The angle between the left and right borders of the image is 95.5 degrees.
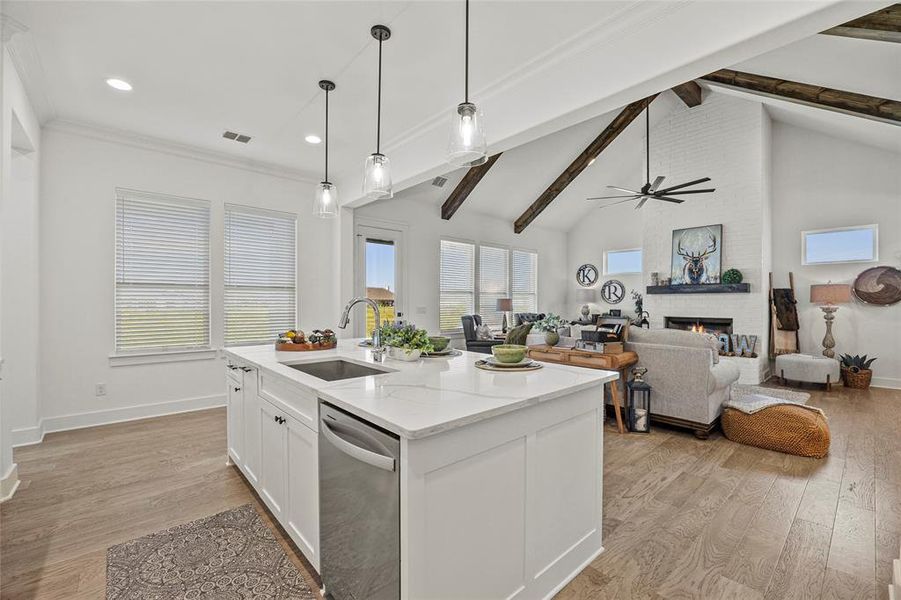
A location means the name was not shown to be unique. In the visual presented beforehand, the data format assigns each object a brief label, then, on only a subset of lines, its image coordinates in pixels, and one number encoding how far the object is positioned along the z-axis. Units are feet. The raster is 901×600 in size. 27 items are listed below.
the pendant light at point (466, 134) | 6.60
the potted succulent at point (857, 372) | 18.15
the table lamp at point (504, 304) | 27.12
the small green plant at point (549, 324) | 13.60
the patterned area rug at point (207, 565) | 5.76
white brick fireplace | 20.07
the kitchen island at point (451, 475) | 4.16
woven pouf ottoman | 10.32
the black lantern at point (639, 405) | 12.23
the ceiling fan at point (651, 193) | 18.56
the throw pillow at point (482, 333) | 23.34
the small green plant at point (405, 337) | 8.04
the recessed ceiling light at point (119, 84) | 10.45
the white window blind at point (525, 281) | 29.73
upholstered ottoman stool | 18.06
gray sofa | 11.48
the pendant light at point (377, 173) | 8.48
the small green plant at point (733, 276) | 20.44
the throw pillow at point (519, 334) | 15.12
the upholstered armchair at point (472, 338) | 22.90
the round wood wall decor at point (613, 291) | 30.25
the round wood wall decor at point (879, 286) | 18.45
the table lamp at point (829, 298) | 18.21
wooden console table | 12.19
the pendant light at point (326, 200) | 10.18
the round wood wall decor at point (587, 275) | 31.99
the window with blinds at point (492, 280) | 27.20
